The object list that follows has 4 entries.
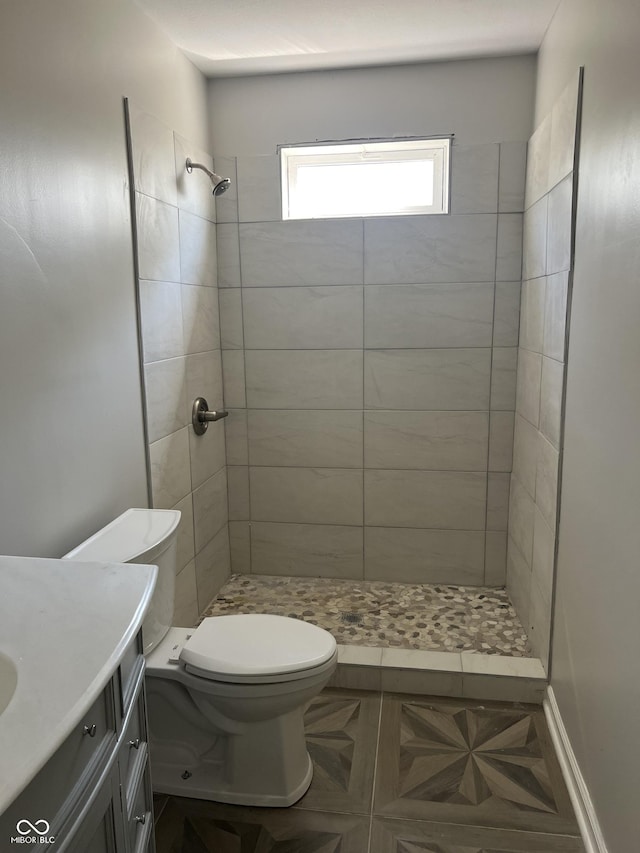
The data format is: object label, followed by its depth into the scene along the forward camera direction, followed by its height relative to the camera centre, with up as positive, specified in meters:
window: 2.86 +0.59
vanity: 0.82 -0.53
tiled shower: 2.64 -0.32
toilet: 1.77 -1.03
